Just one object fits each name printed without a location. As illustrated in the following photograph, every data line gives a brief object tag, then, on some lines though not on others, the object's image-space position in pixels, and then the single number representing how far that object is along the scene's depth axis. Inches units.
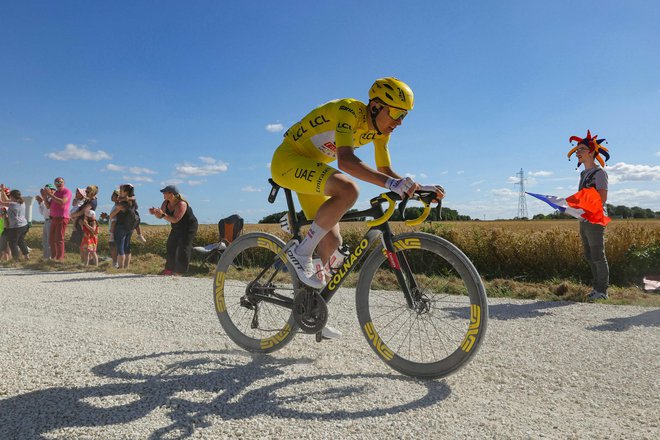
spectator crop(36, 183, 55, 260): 516.5
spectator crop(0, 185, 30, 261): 500.4
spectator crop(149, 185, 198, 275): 403.2
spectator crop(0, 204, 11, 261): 505.0
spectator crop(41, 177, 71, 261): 468.8
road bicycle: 128.6
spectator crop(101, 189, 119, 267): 440.1
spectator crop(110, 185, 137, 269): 431.5
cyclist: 134.3
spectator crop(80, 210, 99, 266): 457.4
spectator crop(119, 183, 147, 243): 434.9
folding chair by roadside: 436.5
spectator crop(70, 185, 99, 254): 467.5
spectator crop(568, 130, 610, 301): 275.3
